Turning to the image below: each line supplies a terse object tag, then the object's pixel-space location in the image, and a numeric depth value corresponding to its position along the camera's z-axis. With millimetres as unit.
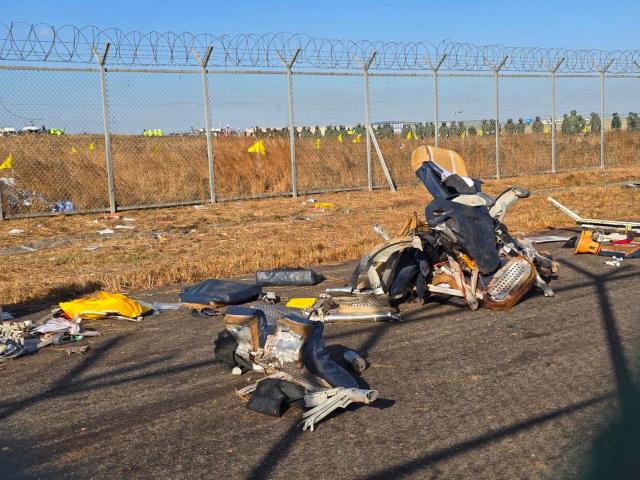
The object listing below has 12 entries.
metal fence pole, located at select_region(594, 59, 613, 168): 22688
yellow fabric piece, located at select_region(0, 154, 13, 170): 14342
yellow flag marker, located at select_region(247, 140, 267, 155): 17938
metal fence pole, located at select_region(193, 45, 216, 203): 15141
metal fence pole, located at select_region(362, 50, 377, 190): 17547
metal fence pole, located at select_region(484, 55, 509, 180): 19906
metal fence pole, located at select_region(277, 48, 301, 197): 16328
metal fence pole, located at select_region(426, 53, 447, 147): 18641
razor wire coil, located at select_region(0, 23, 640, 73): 13391
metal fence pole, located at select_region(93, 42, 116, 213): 13906
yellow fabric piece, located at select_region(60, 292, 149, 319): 7203
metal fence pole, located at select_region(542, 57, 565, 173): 21406
